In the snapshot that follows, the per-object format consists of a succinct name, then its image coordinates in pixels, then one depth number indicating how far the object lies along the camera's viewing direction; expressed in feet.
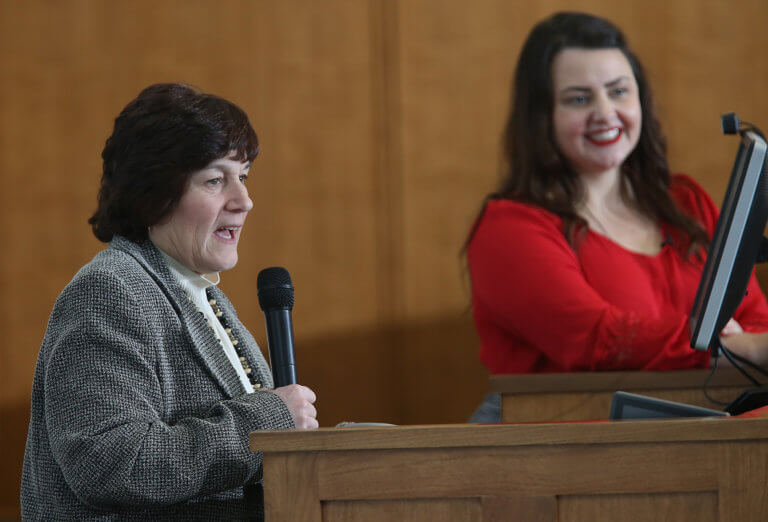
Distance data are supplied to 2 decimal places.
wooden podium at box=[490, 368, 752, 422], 17.77
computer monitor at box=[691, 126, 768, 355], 16.31
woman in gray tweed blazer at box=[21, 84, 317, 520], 15.77
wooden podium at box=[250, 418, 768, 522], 15.21
